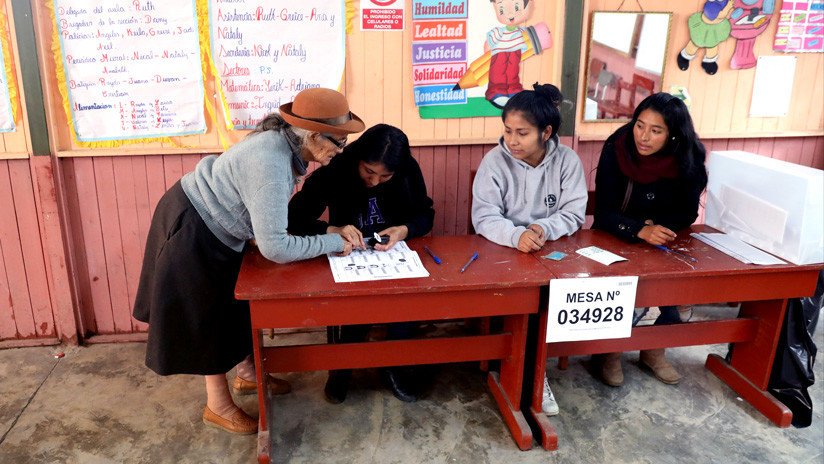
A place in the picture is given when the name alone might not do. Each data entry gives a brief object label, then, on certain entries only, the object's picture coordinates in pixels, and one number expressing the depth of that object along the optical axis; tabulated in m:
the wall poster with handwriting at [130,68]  2.89
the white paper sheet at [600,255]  2.42
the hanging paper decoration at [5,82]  2.85
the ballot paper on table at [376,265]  2.22
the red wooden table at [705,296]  2.37
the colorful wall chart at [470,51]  3.10
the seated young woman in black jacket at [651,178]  2.64
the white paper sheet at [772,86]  3.49
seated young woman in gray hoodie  2.63
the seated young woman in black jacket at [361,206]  2.68
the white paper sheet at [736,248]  2.47
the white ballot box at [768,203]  2.38
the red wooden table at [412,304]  2.13
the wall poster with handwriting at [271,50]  2.97
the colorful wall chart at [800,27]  3.42
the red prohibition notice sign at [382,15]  3.04
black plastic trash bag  2.66
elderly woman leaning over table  2.06
